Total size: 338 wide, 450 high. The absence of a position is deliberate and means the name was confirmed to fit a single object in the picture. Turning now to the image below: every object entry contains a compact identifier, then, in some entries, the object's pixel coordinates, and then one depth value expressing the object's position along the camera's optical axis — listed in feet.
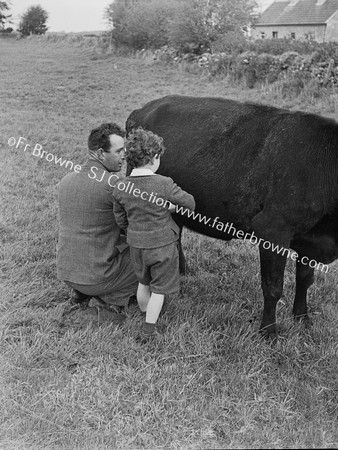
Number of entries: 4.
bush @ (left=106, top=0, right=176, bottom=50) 88.53
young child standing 11.98
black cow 12.50
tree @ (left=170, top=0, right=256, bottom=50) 76.59
